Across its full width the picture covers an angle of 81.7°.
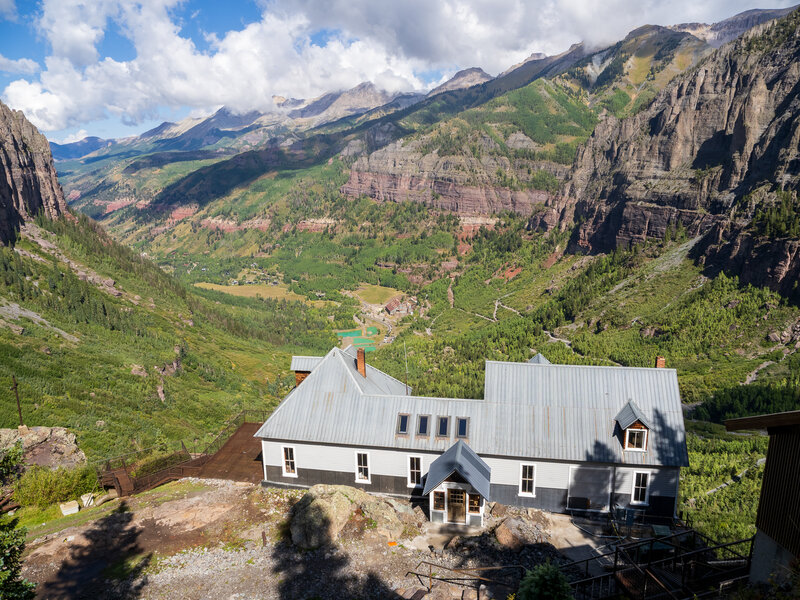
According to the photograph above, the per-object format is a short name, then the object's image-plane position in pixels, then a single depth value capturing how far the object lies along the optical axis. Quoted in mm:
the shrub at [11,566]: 13883
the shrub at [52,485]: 28766
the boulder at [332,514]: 26172
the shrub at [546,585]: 15289
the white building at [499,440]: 30047
